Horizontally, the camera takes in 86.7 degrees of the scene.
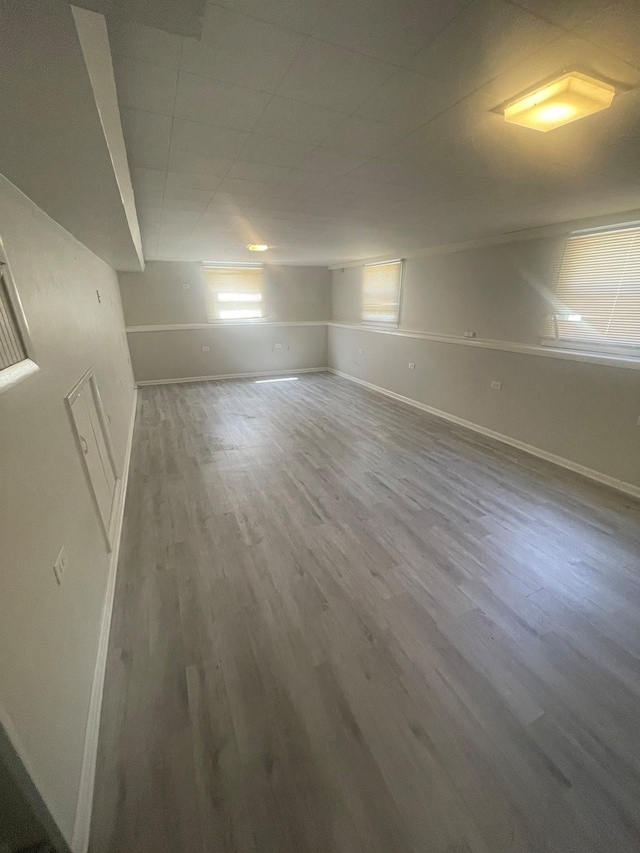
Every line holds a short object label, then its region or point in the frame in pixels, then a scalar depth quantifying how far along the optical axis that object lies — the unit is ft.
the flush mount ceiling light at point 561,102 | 3.89
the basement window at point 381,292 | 18.63
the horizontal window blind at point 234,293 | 22.07
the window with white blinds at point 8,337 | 3.68
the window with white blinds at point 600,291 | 9.53
